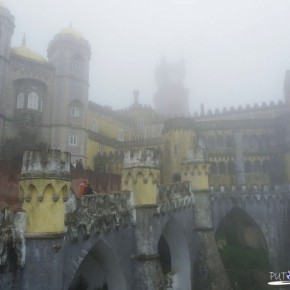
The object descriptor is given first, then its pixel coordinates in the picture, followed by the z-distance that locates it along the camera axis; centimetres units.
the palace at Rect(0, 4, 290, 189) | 3061
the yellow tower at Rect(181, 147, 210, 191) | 2192
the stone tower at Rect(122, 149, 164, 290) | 1296
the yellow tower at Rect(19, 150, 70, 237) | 807
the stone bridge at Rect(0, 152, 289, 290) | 795
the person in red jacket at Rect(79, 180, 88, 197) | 1345
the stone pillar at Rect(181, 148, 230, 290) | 2019
